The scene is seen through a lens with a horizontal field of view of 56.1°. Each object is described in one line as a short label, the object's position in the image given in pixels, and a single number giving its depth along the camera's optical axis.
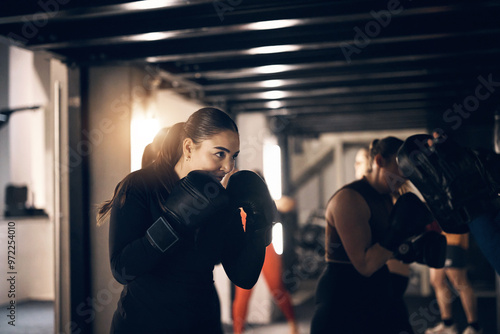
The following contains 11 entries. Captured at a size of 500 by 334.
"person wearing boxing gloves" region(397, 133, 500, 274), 1.71
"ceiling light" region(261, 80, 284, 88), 4.29
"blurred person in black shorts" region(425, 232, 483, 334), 4.64
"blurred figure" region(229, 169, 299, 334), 4.23
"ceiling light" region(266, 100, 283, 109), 5.30
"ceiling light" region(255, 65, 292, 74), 3.70
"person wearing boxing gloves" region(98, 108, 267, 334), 1.49
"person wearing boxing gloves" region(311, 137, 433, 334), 2.23
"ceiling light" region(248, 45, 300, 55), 3.10
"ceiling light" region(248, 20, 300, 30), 2.60
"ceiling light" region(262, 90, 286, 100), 4.79
